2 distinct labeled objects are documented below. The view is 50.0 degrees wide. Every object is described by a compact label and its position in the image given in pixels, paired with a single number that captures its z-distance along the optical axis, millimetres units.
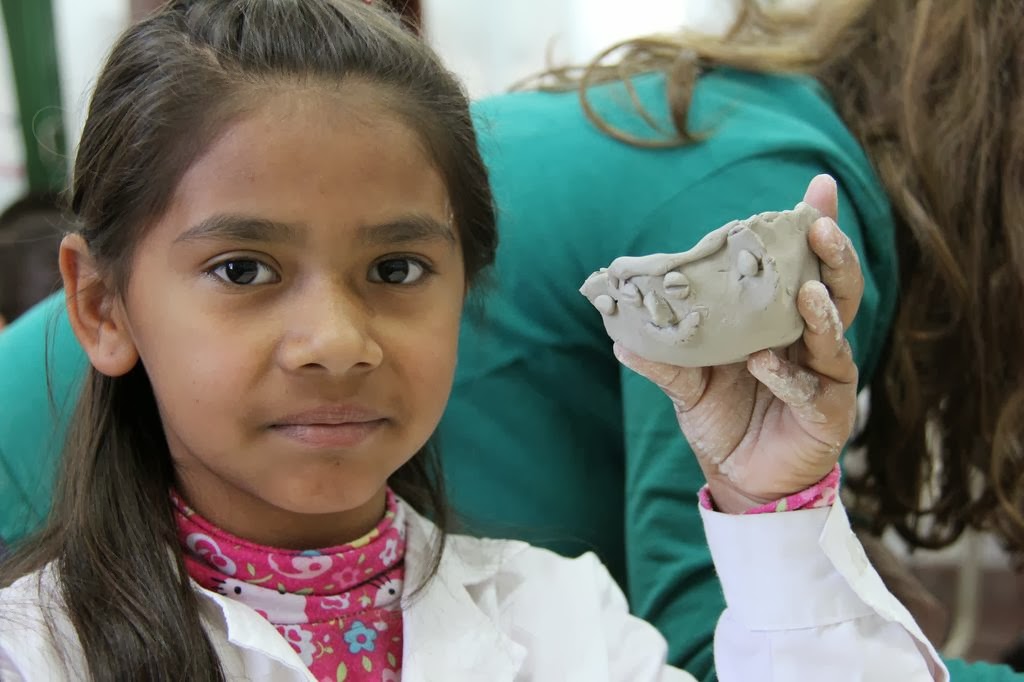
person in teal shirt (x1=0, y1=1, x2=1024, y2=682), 1152
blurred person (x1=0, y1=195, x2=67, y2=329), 2119
